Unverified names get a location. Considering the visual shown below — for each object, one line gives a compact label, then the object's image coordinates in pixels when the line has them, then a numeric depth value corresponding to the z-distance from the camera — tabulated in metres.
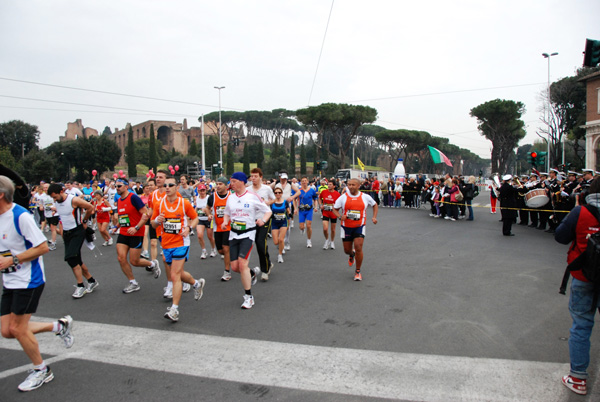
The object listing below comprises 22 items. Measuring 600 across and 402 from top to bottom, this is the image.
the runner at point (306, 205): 10.90
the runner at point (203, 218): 9.23
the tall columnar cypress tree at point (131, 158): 63.75
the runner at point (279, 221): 8.88
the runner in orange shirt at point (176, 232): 5.18
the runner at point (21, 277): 3.46
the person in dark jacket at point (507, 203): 12.58
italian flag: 33.45
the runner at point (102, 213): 10.23
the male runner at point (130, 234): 6.35
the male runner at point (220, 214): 7.48
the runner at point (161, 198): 5.87
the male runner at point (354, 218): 7.07
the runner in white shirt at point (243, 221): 5.63
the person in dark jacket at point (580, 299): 3.37
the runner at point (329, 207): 10.35
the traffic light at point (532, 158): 20.22
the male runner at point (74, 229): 6.24
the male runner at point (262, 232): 7.14
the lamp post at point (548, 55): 33.72
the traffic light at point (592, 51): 8.34
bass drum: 13.35
